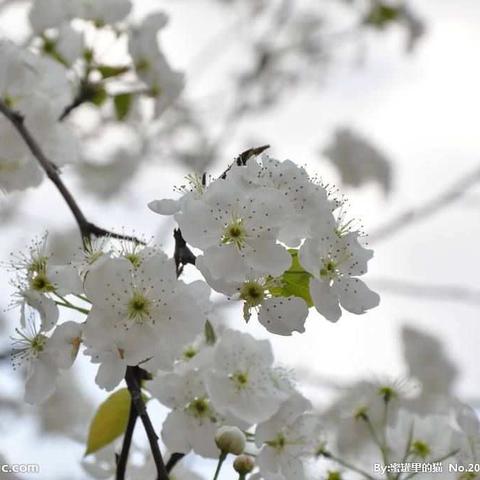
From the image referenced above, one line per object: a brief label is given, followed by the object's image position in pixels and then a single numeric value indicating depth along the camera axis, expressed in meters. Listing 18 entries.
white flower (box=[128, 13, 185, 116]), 1.06
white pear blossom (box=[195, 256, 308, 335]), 0.88
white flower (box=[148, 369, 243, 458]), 0.91
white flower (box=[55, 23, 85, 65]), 1.04
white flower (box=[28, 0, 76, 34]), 1.05
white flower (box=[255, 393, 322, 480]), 0.92
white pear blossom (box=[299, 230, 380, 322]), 0.88
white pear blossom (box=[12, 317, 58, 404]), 0.90
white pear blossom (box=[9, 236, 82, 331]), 0.88
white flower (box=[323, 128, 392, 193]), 2.64
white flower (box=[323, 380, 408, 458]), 1.00
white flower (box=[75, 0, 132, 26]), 1.06
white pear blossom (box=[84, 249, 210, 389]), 0.88
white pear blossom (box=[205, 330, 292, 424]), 0.91
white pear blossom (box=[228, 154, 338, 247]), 0.88
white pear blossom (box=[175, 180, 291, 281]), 0.87
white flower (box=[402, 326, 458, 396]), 2.62
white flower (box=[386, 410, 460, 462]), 0.96
